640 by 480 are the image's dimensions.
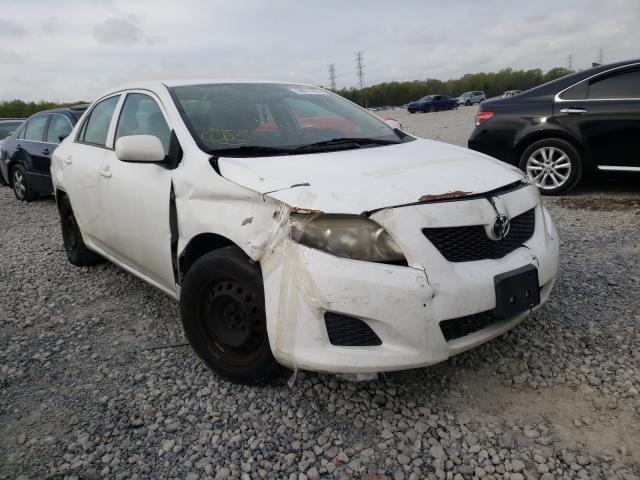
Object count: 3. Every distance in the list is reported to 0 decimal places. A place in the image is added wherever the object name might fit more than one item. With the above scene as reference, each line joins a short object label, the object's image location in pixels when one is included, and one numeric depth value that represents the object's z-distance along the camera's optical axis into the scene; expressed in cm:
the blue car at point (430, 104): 4047
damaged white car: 192
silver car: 4960
